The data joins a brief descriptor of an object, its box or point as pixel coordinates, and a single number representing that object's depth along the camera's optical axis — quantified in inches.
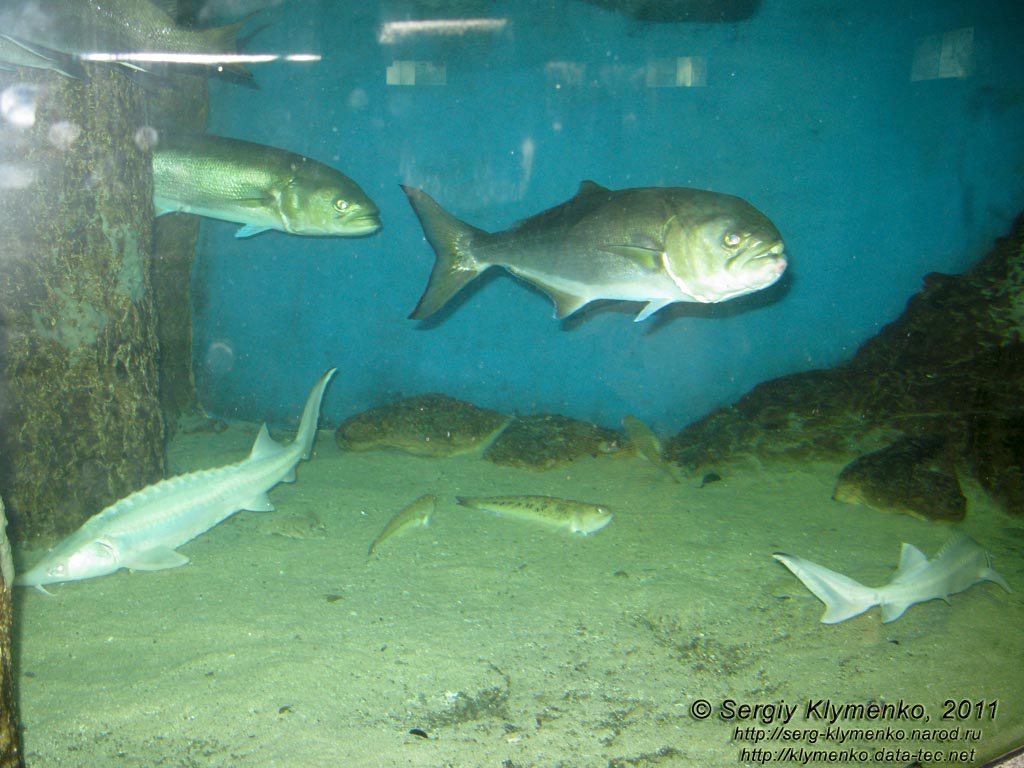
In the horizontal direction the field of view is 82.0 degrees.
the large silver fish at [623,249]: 130.0
